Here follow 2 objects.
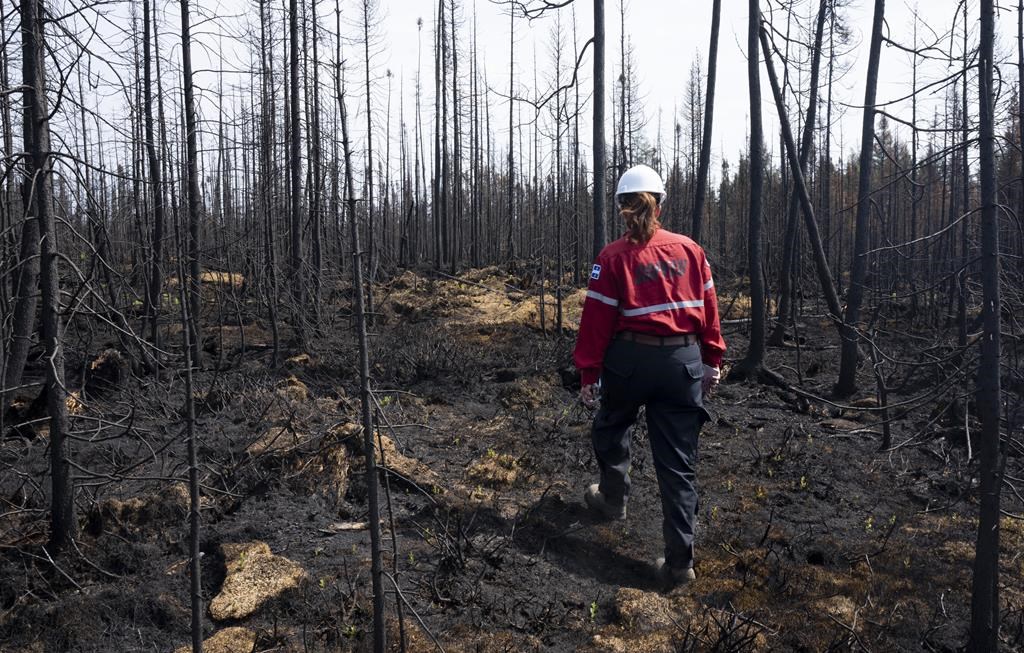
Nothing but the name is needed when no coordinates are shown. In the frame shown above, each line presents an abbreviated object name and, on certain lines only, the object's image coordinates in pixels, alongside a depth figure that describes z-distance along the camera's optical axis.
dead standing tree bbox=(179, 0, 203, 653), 2.55
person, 3.59
